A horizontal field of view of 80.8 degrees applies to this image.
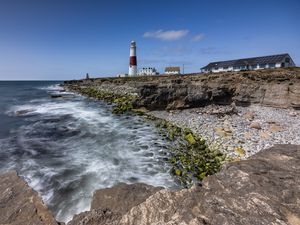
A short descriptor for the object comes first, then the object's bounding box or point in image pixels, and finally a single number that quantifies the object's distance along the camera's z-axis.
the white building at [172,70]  89.58
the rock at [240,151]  8.44
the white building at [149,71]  105.06
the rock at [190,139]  10.20
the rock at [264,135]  10.22
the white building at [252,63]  51.16
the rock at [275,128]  11.38
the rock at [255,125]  11.93
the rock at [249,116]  14.31
